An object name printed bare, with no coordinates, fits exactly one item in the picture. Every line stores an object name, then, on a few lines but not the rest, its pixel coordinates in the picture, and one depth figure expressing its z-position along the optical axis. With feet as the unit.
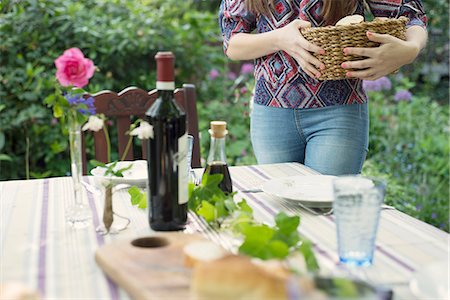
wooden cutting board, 5.00
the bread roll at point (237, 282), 4.52
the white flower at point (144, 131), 5.80
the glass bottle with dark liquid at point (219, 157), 6.29
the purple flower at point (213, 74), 14.38
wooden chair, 8.37
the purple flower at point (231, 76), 15.22
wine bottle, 5.84
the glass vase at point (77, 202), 6.04
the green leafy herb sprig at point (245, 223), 5.30
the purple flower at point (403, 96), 14.79
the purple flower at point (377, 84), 14.35
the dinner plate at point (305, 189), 6.43
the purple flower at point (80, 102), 5.90
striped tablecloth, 5.33
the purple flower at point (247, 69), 14.72
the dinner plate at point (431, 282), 5.14
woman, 7.74
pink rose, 5.79
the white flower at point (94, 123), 5.95
